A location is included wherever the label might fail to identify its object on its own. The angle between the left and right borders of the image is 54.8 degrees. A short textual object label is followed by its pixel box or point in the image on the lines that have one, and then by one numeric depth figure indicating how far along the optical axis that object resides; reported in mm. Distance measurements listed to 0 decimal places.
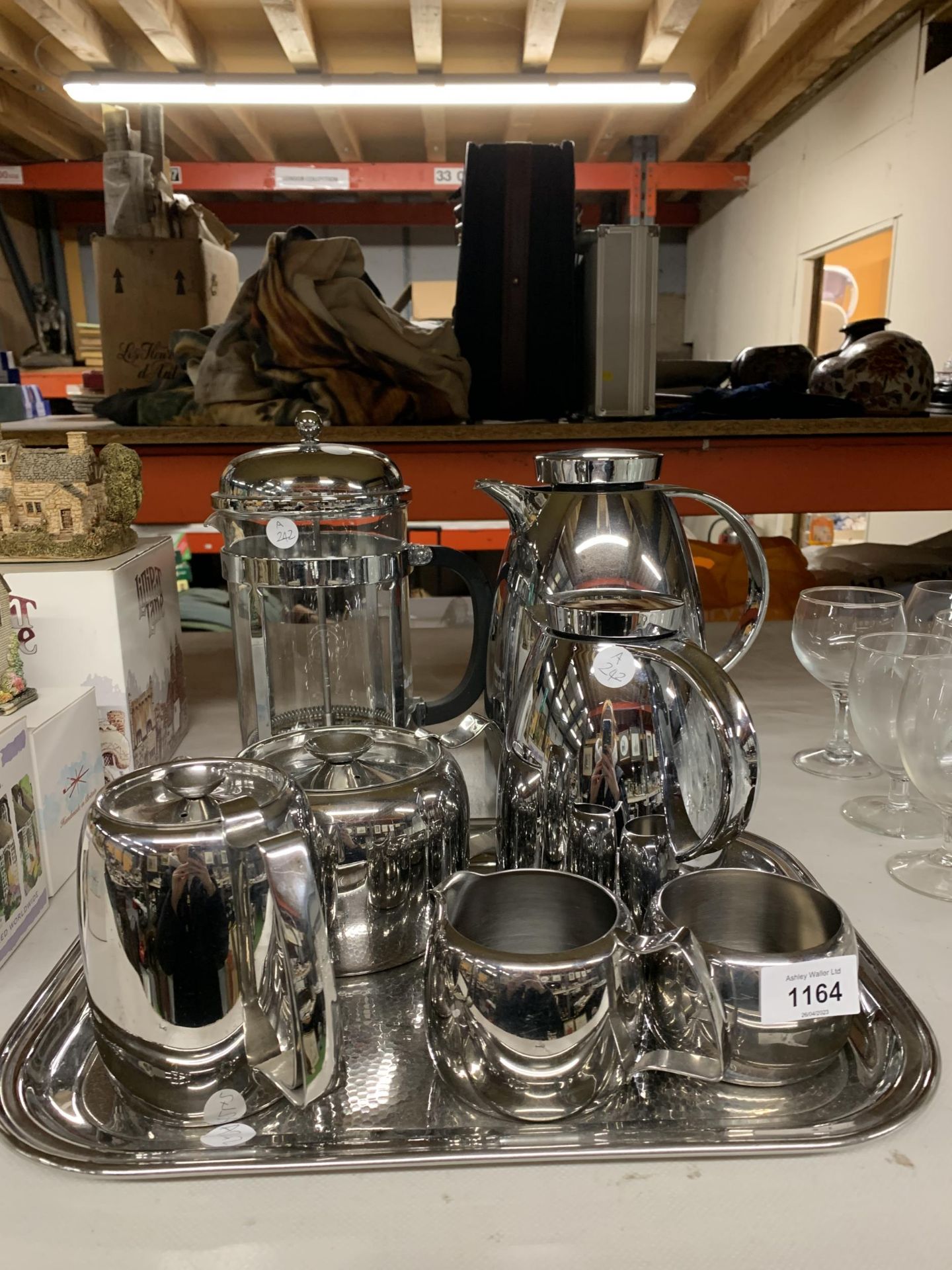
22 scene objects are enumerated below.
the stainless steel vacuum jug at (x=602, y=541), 699
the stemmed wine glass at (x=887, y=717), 709
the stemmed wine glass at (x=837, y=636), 844
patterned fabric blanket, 1188
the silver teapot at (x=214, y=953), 374
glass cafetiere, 728
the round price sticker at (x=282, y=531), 717
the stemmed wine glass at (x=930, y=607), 888
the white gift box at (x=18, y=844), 550
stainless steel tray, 390
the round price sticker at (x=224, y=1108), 402
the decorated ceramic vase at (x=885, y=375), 1354
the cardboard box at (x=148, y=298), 1505
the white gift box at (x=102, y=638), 731
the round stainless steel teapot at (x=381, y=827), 484
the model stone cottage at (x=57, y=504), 750
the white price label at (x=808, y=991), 406
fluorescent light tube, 2896
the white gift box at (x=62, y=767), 613
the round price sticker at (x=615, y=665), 492
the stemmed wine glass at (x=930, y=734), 590
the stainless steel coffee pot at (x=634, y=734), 484
